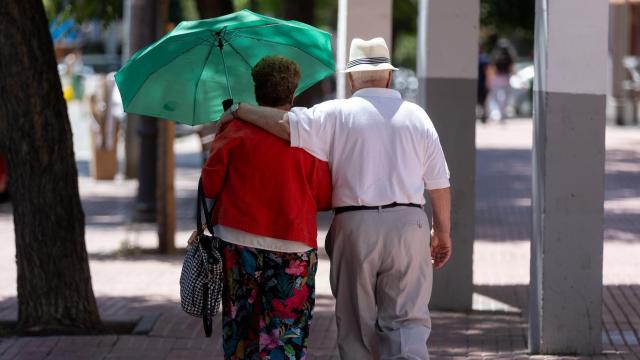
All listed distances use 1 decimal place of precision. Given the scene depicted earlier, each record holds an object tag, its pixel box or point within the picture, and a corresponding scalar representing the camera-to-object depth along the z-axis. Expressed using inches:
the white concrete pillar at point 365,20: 805.2
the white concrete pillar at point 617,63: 2322.8
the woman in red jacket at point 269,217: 444.1
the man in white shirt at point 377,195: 448.1
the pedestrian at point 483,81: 2475.4
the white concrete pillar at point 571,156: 576.7
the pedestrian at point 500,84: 2625.5
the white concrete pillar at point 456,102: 742.5
